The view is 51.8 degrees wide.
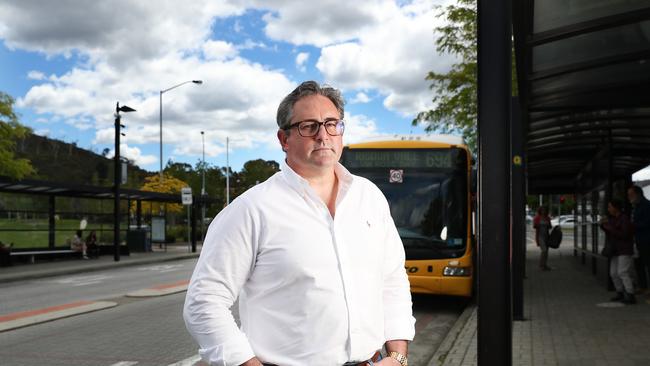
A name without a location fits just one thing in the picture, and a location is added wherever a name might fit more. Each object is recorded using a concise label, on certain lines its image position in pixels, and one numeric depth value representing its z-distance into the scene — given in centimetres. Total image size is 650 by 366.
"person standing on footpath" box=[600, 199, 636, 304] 1080
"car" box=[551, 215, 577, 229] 6244
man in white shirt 217
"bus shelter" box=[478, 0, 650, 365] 363
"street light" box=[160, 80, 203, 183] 3972
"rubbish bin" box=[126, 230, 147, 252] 3159
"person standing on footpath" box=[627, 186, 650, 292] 1109
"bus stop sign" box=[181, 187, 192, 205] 2975
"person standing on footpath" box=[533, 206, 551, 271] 1900
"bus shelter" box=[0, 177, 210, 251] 2125
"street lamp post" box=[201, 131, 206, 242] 7150
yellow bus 1092
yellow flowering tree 5031
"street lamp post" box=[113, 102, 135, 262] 2555
